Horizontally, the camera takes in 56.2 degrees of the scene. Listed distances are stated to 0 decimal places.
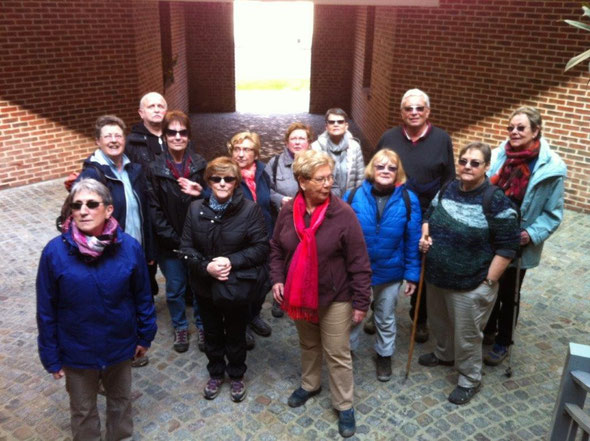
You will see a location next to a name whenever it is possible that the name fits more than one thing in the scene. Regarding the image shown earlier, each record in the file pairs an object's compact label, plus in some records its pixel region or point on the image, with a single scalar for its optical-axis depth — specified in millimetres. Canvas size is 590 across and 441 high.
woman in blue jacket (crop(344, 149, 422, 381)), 3872
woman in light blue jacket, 3953
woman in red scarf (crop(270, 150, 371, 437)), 3434
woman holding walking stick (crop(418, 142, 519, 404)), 3615
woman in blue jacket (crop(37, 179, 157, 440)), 2971
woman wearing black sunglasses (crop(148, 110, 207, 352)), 4242
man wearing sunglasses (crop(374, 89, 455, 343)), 4477
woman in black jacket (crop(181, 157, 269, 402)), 3652
